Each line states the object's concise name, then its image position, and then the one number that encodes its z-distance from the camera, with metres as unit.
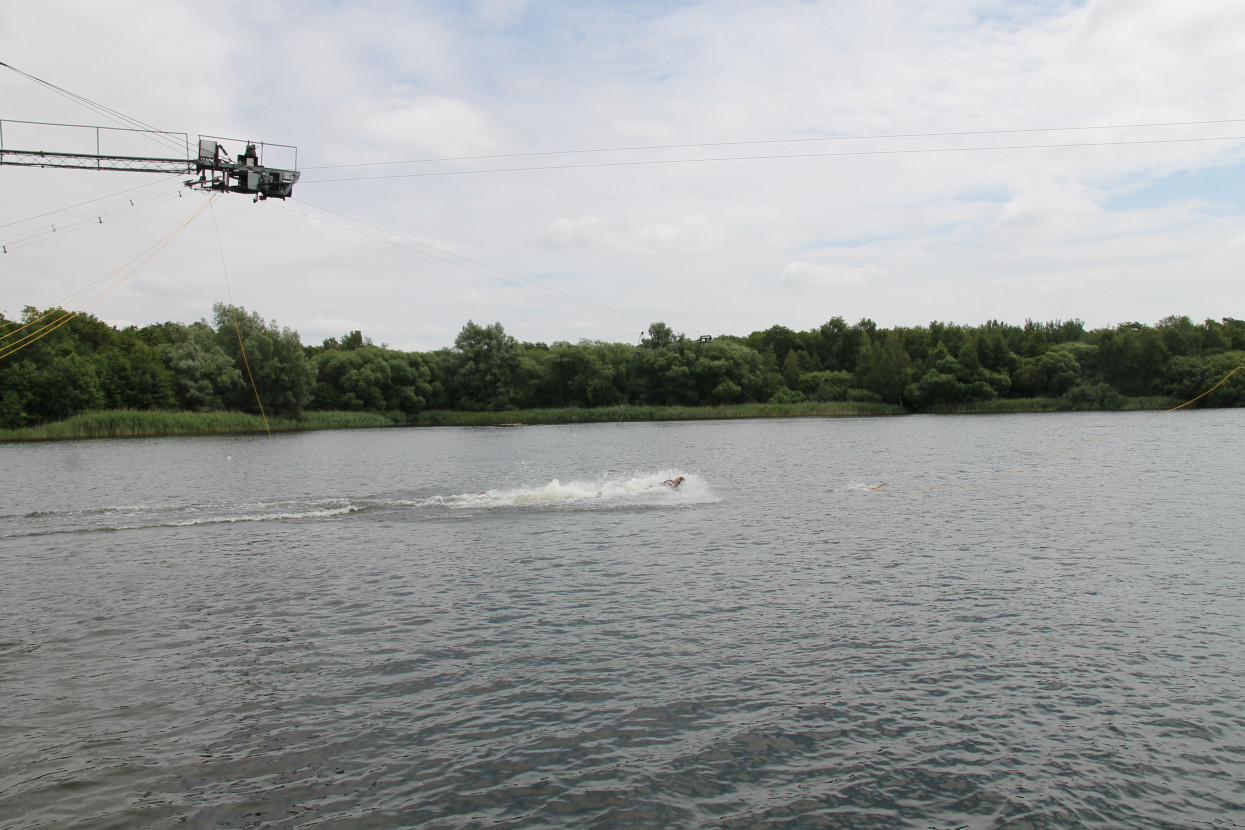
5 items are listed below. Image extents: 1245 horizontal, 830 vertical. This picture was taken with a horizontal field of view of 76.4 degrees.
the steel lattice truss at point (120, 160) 22.14
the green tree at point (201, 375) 83.50
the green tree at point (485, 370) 109.69
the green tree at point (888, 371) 110.38
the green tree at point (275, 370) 86.69
